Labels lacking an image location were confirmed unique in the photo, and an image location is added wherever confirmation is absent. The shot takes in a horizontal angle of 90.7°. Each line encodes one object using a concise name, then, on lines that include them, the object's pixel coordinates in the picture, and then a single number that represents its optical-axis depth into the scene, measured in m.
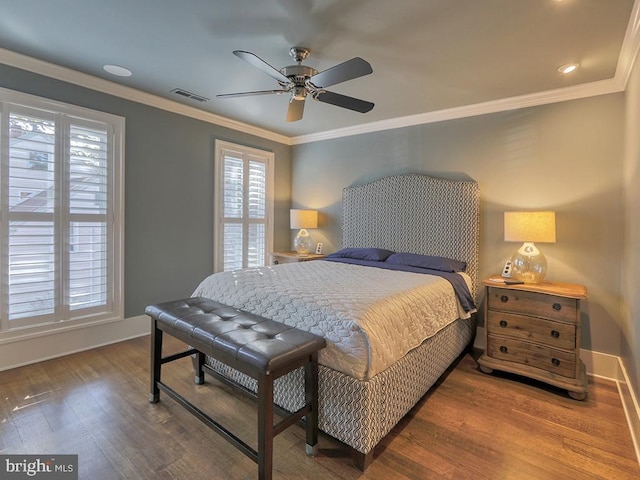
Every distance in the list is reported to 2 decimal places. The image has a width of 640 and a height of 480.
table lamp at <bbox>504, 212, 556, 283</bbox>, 2.72
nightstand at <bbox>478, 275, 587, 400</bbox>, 2.48
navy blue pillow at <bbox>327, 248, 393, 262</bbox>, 3.76
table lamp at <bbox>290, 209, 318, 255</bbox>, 4.65
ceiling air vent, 3.30
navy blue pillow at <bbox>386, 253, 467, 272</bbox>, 3.25
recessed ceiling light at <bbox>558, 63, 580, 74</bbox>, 2.52
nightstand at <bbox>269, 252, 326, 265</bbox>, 4.39
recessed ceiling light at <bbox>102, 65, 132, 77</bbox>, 2.80
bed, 1.69
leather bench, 1.50
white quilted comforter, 1.71
